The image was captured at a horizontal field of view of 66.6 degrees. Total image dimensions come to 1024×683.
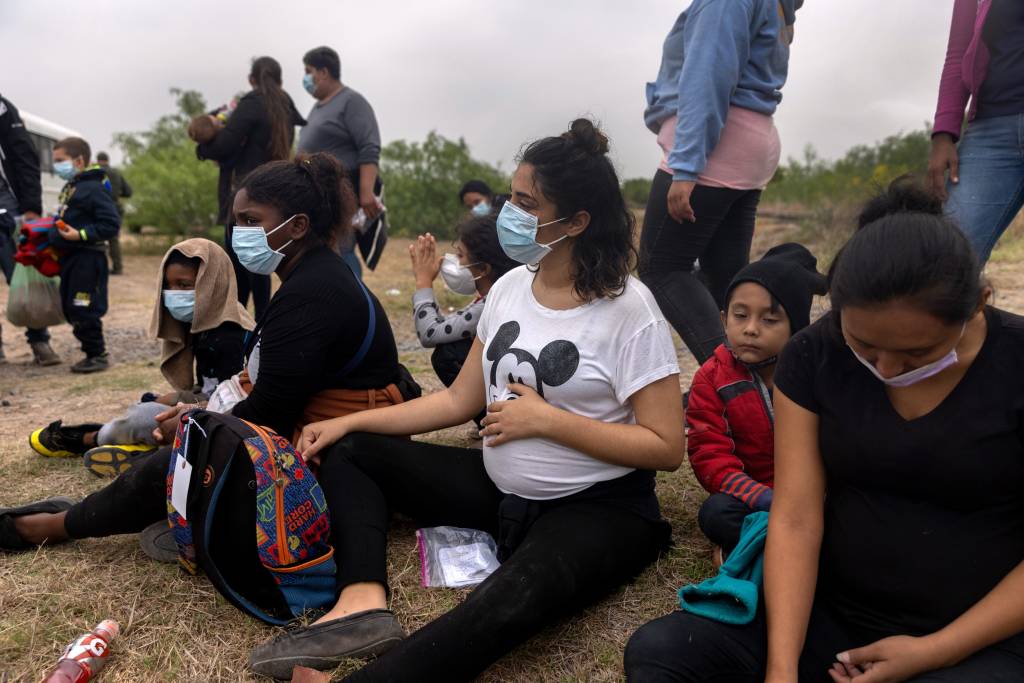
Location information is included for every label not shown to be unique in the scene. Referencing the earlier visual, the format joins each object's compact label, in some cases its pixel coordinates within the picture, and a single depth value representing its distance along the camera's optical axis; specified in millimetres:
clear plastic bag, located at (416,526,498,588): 2352
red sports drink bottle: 1871
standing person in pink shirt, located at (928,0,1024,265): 2549
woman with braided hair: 2428
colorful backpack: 2096
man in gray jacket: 4988
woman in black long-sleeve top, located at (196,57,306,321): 4953
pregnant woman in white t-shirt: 1928
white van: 13453
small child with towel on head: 3488
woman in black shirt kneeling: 1395
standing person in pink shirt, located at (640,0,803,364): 2902
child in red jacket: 2414
